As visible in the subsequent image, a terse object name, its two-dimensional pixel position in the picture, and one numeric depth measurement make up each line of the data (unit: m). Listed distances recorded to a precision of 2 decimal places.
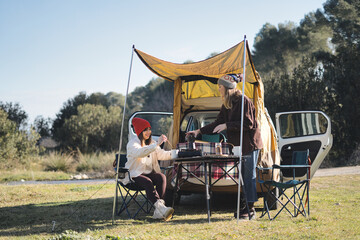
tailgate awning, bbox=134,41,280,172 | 5.81
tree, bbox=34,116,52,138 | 32.12
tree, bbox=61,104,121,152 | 24.55
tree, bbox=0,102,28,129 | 29.55
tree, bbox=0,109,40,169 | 17.61
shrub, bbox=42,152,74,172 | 17.94
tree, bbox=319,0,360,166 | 15.52
